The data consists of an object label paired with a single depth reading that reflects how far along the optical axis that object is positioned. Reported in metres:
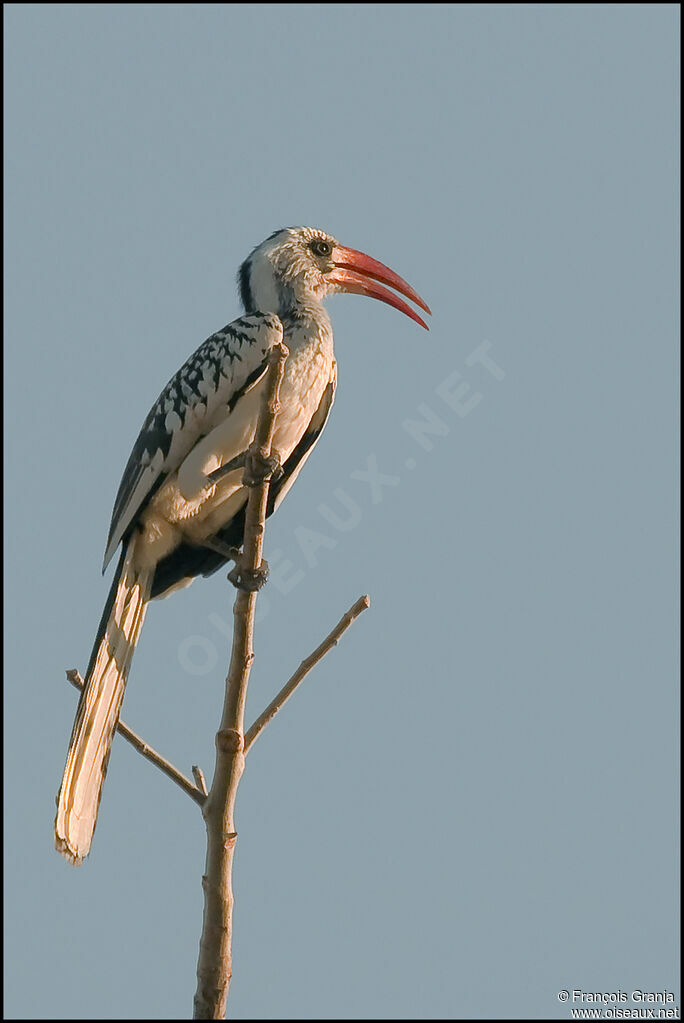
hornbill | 8.67
